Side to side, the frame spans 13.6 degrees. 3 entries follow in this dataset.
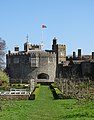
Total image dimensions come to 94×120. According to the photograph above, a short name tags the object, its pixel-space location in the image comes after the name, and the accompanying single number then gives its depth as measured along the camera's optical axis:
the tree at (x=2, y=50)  59.39
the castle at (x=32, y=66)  72.94
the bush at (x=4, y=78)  61.69
